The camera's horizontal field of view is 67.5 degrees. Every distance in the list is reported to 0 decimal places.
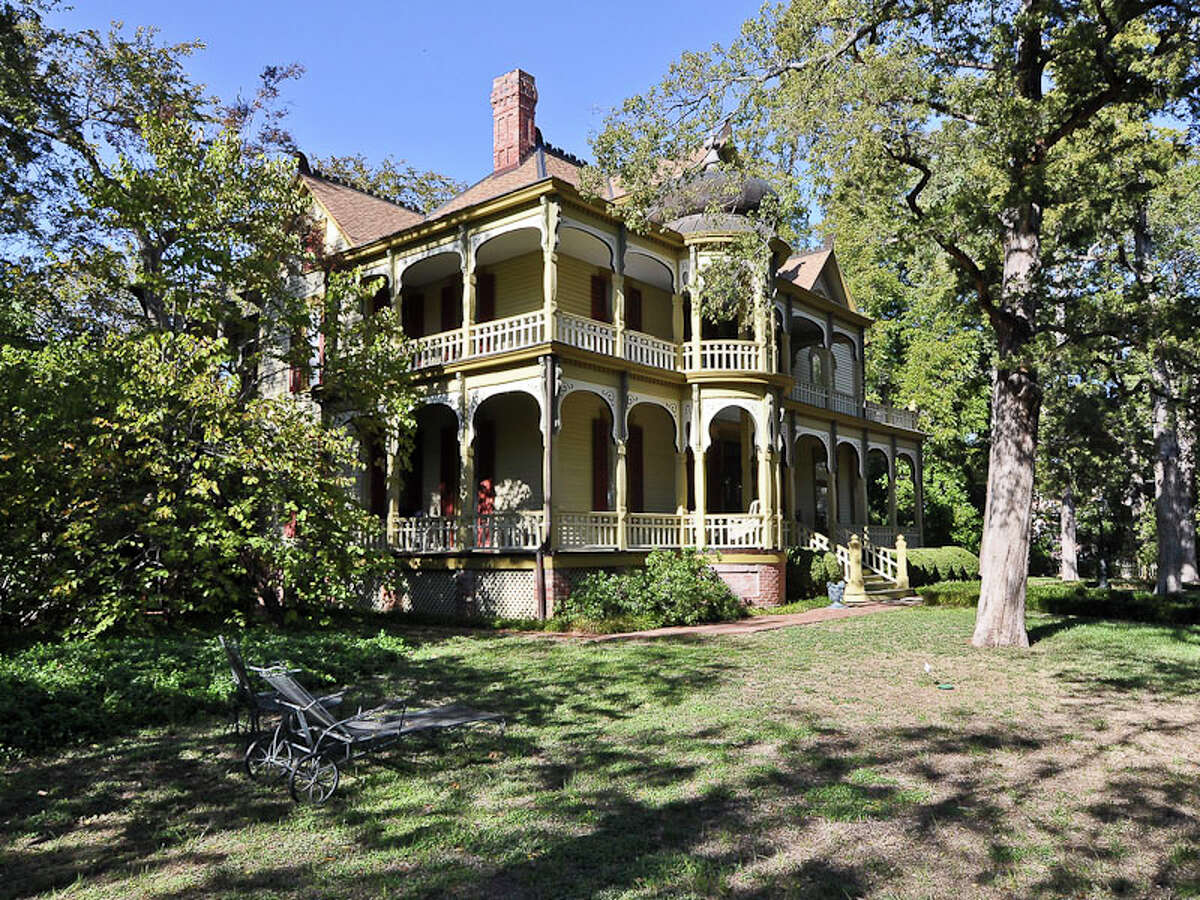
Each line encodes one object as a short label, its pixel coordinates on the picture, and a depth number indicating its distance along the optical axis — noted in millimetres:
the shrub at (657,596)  16938
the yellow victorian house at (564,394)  18375
